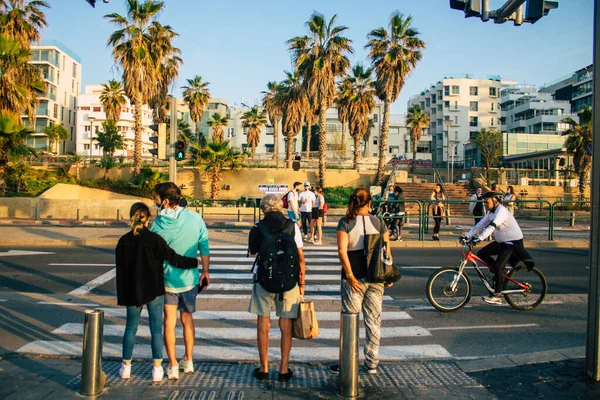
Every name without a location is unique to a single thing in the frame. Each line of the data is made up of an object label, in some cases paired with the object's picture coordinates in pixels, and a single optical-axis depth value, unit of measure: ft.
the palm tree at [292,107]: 141.49
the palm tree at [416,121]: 209.87
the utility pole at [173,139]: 49.62
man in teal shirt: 16.85
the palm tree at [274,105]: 149.38
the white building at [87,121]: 261.85
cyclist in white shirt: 26.48
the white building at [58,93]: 224.12
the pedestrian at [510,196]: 61.46
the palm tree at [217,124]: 173.17
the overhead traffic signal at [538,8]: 26.55
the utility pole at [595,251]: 16.08
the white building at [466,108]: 262.47
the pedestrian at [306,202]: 53.42
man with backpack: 16.05
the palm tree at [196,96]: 171.94
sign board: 80.53
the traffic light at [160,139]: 48.93
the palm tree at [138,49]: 113.70
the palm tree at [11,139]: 82.89
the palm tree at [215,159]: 128.26
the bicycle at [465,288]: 26.53
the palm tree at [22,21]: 94.53
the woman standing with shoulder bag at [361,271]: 17.49
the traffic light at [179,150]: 50.40
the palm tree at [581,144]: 118.32
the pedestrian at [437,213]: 55.26
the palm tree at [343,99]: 152.76
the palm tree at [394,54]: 122.93
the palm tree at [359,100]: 151.74
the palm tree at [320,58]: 119.55
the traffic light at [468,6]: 27.96
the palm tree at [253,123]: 182.06
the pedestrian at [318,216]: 53.36
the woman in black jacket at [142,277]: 16.15
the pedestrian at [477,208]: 58.65
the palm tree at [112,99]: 165.89
